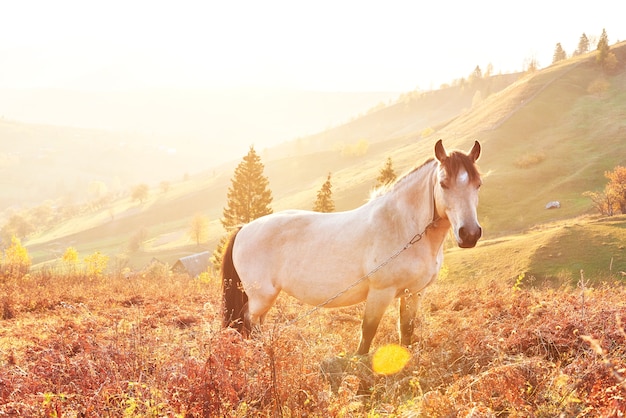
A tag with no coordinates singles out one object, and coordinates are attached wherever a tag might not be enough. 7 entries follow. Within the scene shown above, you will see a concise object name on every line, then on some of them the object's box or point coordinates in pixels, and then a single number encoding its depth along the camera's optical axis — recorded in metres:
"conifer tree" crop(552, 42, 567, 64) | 143.44
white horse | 4.64
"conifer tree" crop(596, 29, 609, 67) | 102.38
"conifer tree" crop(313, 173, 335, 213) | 35.66
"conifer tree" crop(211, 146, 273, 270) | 37.88
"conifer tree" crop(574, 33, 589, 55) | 143.50
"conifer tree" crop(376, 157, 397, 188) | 37.59
